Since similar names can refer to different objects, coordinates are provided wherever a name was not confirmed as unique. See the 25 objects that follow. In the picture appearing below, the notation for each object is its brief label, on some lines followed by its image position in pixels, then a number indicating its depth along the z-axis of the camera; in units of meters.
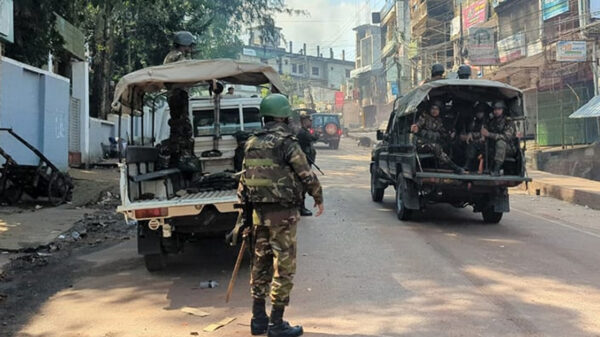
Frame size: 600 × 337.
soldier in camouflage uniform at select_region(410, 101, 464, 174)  8.38
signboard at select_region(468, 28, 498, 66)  24.11
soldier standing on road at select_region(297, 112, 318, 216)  8.77
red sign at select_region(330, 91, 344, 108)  62.34
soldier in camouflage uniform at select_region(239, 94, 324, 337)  3.83
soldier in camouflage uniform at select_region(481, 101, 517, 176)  8.20
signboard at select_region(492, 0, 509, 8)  26.44
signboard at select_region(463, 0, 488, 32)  28.91
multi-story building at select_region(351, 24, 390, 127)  54.03
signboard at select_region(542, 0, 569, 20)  20.68
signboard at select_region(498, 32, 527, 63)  23.09
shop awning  16.70
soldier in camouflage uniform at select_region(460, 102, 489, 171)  8.80
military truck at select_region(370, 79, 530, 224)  7.88
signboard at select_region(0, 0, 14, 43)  9.98
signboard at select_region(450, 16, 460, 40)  31.92
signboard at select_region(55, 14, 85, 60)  14.46
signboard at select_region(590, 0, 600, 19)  18.36
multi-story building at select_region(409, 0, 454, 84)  35.75
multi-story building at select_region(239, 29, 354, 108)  69.25
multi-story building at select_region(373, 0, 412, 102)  42.38
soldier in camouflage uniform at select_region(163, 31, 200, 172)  7.11
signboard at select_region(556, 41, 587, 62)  17.84
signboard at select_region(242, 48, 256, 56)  64.65
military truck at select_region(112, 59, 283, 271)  5.14
